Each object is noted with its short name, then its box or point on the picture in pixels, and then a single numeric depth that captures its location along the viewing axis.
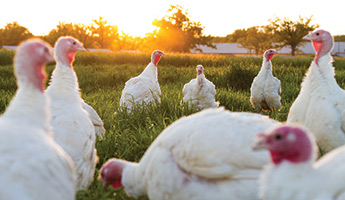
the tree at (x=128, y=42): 77.62
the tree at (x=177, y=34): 48.22
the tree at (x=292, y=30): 46.03
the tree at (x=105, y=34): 73.19
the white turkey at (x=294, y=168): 1.44
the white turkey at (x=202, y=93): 5.54
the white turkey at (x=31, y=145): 1.36
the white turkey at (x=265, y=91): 6.08
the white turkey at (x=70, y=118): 2.38
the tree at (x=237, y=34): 81.86
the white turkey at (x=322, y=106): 2.90
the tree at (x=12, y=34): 54.97
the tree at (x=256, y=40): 56.88
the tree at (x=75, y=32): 58.64
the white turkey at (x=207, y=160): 1.83
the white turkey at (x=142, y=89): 5.25
